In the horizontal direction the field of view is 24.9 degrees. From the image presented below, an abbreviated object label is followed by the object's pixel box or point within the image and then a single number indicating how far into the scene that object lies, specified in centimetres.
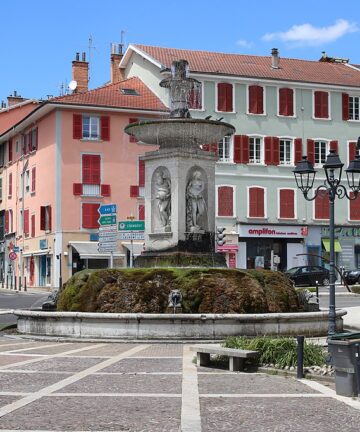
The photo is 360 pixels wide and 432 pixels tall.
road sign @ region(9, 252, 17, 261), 5072
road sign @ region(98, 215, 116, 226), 3091
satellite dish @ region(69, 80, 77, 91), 5612
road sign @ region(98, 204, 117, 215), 3130
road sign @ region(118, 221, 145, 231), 3083
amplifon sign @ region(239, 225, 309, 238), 5122
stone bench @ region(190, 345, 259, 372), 1180
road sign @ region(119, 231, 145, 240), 3032
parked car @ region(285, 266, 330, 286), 4603
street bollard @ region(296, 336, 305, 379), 1112
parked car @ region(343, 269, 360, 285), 4781
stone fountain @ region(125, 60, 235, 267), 1881
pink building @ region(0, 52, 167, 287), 4866
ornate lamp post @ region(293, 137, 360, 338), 1474
